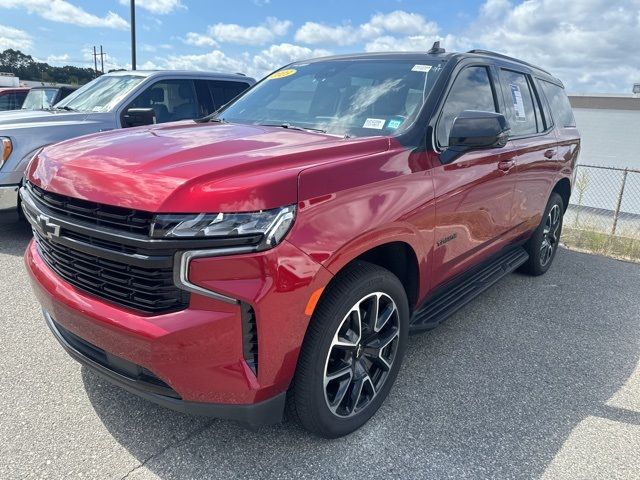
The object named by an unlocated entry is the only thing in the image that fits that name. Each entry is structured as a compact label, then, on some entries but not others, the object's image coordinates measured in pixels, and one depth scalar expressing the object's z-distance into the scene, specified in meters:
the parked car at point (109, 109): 5.23
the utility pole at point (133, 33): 15.27
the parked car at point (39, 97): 10.30
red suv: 1.95
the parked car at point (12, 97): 13.95
